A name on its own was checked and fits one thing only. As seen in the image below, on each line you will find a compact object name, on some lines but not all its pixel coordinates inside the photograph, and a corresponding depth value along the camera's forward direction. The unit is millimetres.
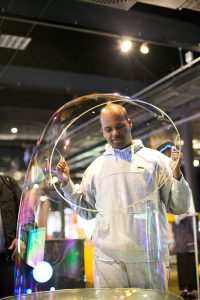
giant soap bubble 1324
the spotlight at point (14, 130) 7262
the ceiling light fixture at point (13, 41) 4819
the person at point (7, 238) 2254
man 1309
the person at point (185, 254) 5145
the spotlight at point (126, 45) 5078
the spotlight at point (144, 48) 5309
